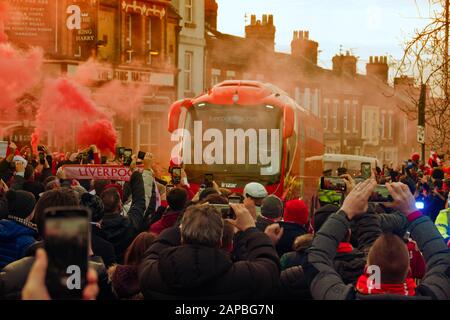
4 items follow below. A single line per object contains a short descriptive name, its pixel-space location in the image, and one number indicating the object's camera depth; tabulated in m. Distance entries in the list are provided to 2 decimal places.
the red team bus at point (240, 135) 18.06
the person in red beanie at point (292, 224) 7.02
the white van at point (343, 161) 30.58
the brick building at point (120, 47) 29.14
